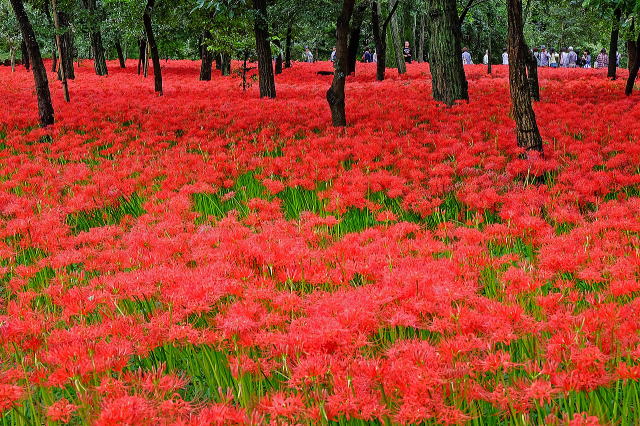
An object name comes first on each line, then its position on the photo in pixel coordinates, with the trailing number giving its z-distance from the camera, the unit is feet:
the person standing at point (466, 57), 112.10
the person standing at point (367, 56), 144.66
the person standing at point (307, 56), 138.46
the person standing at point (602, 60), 102.62
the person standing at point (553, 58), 134.41
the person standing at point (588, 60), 185.72
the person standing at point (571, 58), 115.24
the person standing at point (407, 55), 124.02
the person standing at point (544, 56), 138.67
